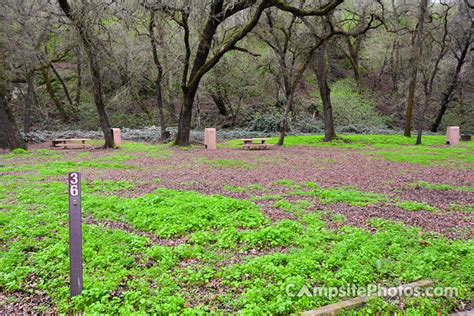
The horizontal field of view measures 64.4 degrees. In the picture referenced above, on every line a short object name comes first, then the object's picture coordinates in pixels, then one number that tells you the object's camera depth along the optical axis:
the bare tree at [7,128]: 14.36
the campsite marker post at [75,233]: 3.33
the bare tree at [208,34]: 12.62
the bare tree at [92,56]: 13.94
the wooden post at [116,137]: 17.69
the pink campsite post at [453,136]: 18.72
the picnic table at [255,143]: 17.38
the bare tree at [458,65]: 23.34
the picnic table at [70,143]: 17.55
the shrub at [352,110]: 26.83
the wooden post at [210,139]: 17.42
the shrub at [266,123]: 25.72
